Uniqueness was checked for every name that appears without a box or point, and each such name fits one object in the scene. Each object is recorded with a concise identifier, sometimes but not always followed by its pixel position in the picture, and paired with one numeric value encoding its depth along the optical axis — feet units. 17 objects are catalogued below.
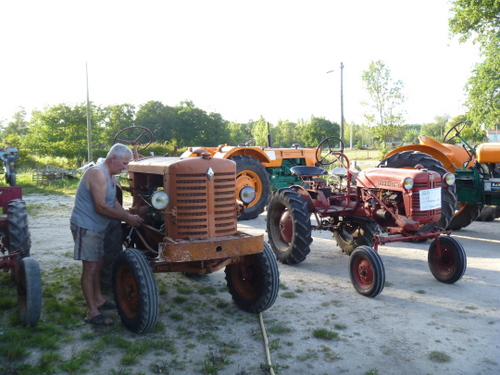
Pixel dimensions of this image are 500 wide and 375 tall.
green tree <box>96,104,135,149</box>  118.56
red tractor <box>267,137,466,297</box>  15.90
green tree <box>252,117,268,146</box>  156.10
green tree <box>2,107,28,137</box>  226.71
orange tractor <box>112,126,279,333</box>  11.63
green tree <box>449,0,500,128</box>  66.18
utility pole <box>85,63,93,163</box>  75.51
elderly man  12.50
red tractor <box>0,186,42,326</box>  11.80
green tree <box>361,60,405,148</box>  96.43
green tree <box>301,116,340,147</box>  155.33
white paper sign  16.47
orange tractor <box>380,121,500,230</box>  23.20
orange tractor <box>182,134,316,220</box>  30.19
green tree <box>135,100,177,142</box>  132.98
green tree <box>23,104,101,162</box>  99.86
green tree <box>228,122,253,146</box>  150.56
